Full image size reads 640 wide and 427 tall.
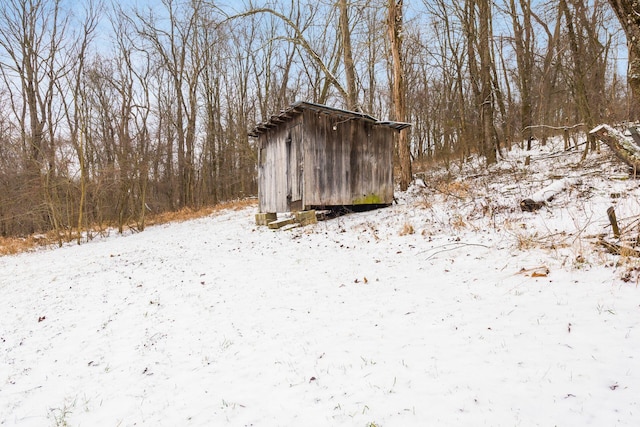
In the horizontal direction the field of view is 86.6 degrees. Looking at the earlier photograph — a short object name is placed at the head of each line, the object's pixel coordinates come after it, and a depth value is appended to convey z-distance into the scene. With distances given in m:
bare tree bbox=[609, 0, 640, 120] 2.92
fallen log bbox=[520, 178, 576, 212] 5.93
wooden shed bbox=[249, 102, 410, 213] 8.95
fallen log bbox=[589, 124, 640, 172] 3.46
